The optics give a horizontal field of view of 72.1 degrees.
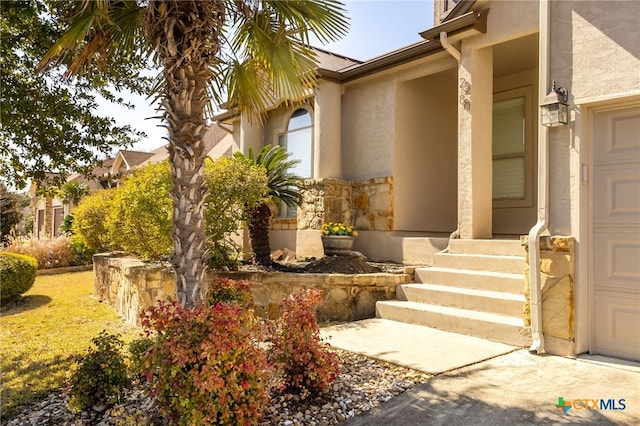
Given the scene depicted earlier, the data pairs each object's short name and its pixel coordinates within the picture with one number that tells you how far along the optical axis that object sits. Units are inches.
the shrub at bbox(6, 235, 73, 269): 621.0
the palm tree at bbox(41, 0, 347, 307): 157.8
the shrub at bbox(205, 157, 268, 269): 300.4
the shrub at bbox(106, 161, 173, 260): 300.5
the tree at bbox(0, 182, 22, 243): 840.3
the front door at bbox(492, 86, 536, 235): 368.8
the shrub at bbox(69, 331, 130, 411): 145.8
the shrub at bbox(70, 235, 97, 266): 675.4
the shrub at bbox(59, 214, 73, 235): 898.1
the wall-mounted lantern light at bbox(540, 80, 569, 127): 198.8
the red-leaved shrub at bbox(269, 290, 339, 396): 154.0
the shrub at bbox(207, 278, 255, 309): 215.3
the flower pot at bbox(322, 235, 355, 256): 345.7
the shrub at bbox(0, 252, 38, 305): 402.9
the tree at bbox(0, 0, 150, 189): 197.5
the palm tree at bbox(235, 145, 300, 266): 343.9
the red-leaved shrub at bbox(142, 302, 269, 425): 119.8
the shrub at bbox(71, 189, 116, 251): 562.6
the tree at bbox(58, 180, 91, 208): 979.6
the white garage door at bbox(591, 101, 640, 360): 186.9
